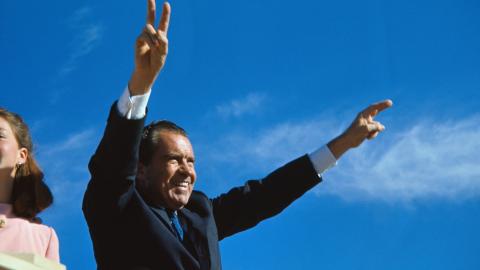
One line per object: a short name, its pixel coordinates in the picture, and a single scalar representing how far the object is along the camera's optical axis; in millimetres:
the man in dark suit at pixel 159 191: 3883
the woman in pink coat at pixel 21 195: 4266
